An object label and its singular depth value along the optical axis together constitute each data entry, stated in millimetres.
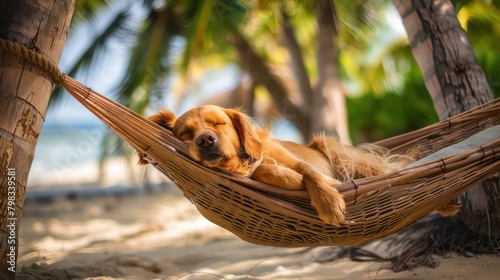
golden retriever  2242
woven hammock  2271
